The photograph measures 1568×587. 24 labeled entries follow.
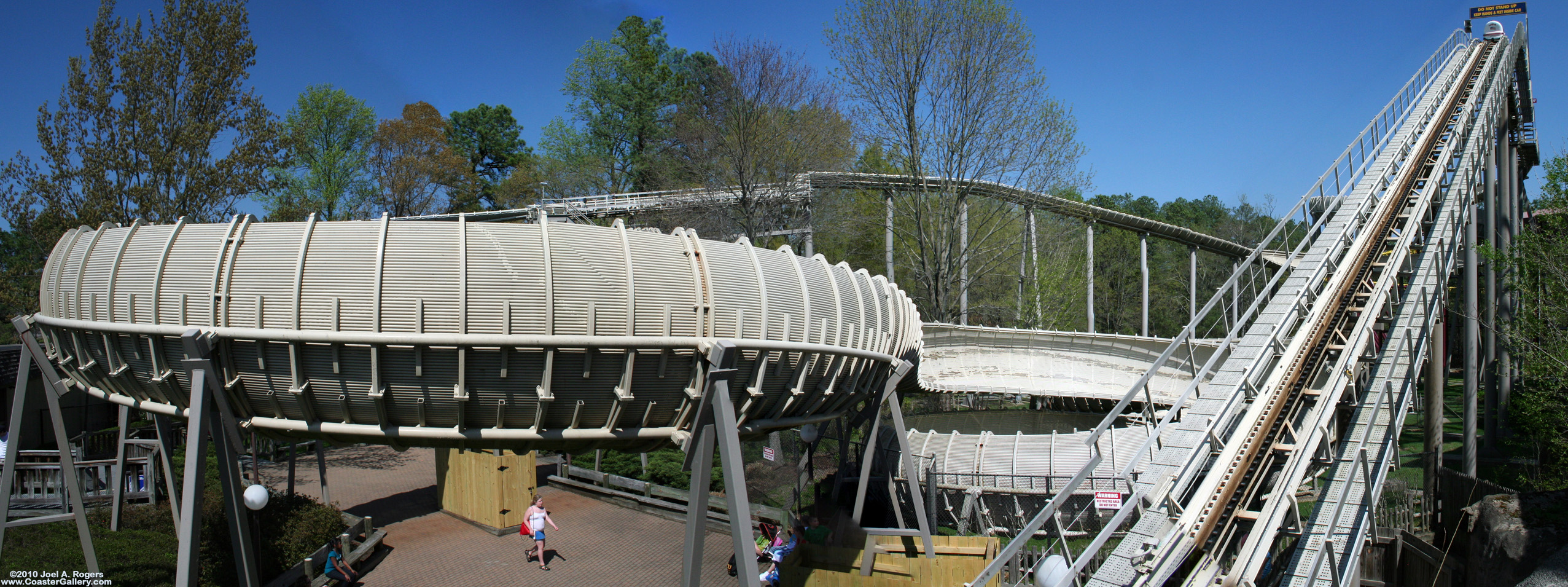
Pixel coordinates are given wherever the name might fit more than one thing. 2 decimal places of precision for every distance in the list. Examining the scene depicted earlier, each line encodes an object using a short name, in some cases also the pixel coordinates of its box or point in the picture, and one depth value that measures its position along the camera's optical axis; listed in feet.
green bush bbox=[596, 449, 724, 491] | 74.38
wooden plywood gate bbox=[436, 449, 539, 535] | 61.37
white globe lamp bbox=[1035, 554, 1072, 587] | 33.14
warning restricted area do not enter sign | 33.58
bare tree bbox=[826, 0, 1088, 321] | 95.04
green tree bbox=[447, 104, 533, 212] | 207.72
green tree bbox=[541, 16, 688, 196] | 183.21
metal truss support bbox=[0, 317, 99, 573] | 33.71
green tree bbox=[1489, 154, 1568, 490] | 55.98
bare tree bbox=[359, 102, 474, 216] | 141.08
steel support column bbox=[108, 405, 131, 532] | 47.42
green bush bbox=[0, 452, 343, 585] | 38.60
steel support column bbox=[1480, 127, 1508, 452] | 73.61
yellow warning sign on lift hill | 112.98
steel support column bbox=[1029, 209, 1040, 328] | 116.67
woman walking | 53.21
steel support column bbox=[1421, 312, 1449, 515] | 57.06
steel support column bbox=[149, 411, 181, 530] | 36.76
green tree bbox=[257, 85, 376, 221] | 137.18
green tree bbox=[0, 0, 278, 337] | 77.71
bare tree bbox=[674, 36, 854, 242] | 106.11
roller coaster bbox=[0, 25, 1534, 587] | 26.12
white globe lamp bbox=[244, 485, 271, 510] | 37.11
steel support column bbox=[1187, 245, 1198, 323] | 127.74
